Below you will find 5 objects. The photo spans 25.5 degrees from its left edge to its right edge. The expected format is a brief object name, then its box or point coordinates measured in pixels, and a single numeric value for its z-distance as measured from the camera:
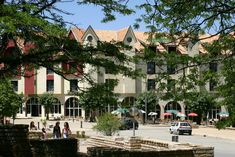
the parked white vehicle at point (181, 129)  50.09
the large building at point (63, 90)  77.75
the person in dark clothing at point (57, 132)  26.49
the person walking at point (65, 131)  25.72
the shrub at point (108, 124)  37.41
